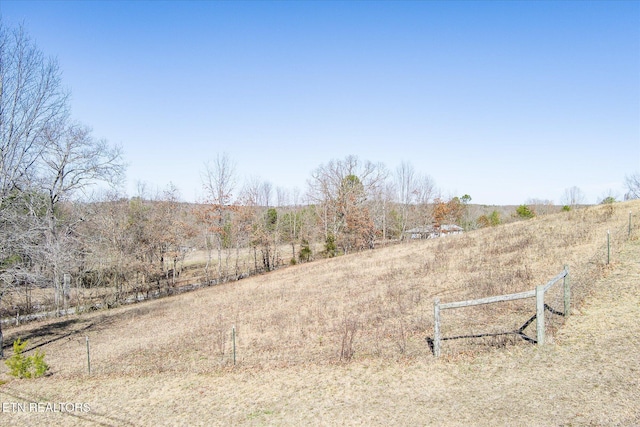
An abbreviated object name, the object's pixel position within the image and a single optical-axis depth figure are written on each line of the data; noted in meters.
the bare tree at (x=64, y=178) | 17.84
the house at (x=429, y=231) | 71.81
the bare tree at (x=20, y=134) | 16.72
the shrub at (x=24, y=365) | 13.16
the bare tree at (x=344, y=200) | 54.84
